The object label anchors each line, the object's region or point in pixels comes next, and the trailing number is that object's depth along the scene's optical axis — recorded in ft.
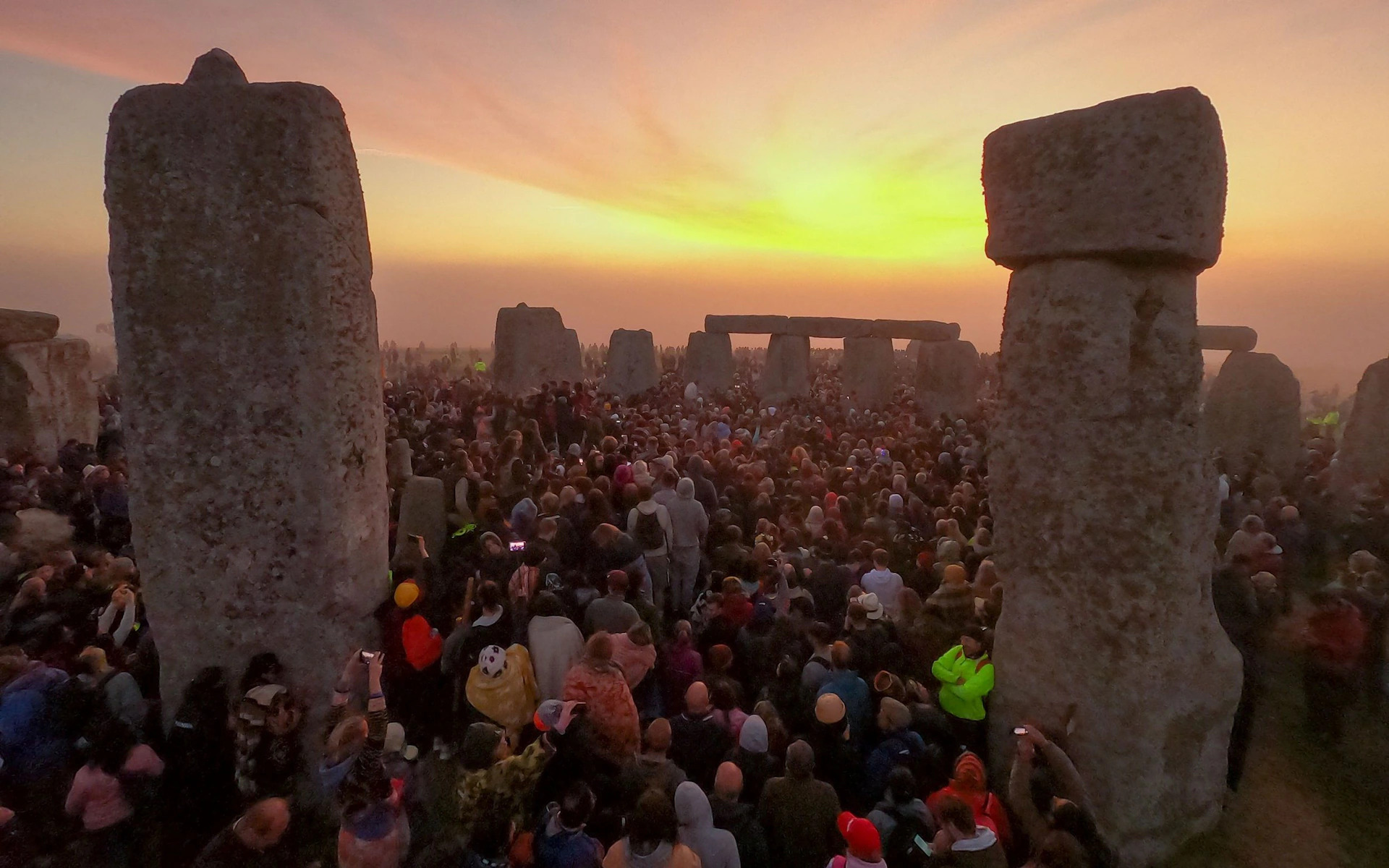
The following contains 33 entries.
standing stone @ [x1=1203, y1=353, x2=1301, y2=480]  40.88
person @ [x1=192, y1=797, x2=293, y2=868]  9.21
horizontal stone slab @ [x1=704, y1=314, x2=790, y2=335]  76.33
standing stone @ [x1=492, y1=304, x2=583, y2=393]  61.98
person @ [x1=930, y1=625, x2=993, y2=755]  14.75
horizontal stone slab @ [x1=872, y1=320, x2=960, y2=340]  68.23
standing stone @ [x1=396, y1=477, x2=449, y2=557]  21.29
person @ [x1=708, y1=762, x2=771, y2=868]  11.04
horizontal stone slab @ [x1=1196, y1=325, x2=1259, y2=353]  54.90
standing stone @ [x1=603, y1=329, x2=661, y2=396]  72.54
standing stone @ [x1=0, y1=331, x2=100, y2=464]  35.86
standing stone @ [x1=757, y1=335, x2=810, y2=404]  73.46
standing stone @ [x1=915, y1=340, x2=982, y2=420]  62.39
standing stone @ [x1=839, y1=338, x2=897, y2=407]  70.49
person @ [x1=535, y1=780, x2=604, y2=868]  10.00
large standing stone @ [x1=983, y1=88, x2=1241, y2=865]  13.02
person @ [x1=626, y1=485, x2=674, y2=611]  20.86
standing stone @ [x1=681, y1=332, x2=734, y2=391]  76.79
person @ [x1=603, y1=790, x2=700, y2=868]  9.44
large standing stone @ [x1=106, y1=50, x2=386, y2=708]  12.94
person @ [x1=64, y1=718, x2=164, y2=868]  11.73
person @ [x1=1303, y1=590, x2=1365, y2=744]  17.28
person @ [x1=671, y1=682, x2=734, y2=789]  12.41
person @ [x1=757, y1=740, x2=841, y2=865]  11.07
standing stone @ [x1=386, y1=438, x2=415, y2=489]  27.30
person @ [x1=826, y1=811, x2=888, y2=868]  9.37
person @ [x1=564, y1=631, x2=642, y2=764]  12.44
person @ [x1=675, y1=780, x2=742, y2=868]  10.32
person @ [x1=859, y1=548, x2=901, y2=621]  18.51
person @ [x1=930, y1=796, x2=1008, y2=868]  9.78
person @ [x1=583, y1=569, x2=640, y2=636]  15.37
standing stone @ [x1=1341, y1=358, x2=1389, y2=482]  35.32
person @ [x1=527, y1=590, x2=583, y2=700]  14.11
